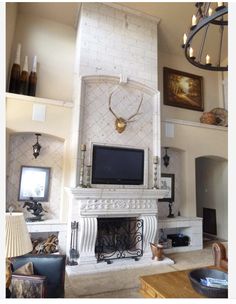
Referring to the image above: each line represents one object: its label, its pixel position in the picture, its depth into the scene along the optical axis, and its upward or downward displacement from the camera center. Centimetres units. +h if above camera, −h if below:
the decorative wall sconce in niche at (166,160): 572 +42
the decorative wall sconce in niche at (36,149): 460 +51
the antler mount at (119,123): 474 +111
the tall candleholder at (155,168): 494 +18
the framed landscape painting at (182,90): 630 +253
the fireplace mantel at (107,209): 407 -66
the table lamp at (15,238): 163 -49
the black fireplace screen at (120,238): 445 -131
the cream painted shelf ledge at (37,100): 444 +152
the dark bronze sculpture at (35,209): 438 -70
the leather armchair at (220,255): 291 -103
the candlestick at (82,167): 430 +15
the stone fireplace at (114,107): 422 +149
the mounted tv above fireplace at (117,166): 454 +20
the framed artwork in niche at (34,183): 457 -19
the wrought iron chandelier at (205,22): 189 +144
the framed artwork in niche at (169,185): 570 -23
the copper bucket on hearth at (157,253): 433 -149
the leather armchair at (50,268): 217 -93
